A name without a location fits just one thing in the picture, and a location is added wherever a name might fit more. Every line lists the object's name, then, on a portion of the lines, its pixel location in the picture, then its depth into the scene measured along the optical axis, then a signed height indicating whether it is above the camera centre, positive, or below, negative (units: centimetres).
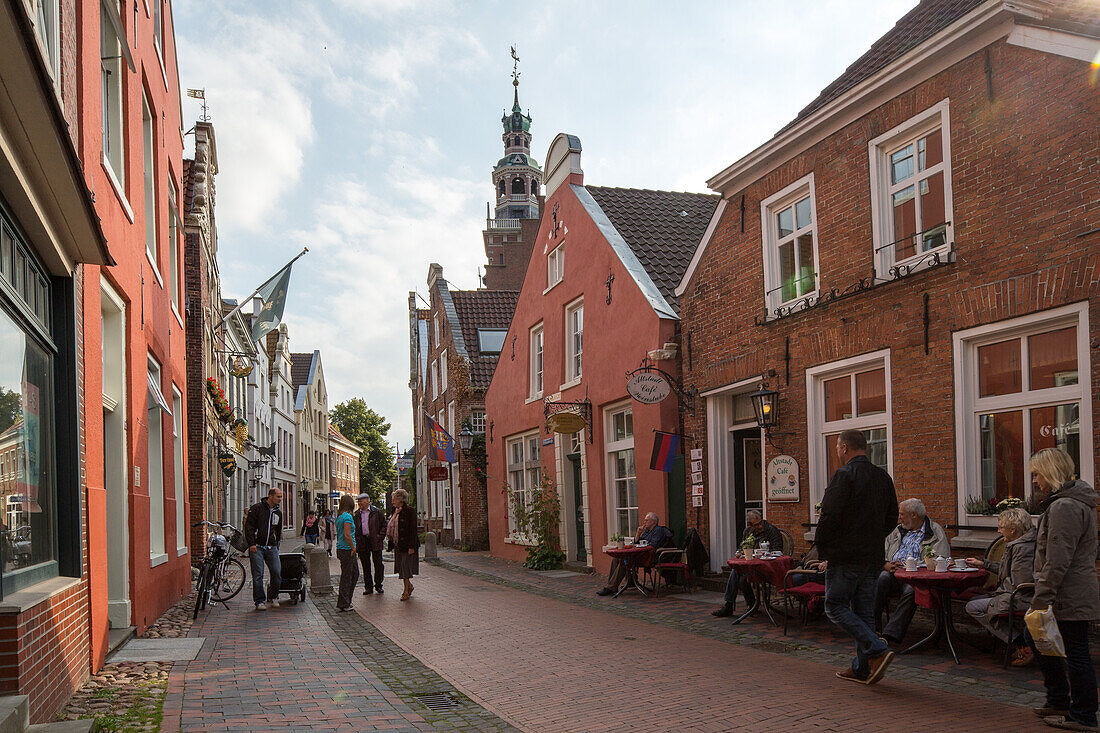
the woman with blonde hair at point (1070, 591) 528 -109
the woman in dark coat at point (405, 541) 1338 -176
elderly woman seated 682 -129
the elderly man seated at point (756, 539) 1038 -150
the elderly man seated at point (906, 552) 782 -130
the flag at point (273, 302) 1906 +246
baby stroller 1313 -216
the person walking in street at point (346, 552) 1225 -180
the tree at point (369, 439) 7775 -165
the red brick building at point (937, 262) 782 +144
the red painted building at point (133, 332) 764 +98
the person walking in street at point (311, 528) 2502 -293
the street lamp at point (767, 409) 1142 +0
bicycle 1179 -190
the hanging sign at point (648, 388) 1320 +34
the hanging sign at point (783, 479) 1112 -86
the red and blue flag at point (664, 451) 1358 -58
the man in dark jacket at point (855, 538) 656 -92
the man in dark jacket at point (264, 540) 1255 -159
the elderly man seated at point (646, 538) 1295 -176
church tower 6819 +1767
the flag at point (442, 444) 2548 -73
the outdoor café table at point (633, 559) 1263 -202
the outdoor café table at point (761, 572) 959 -170
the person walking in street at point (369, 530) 1381 -163
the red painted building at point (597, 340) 1494 +133
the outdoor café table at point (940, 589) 727 -149
